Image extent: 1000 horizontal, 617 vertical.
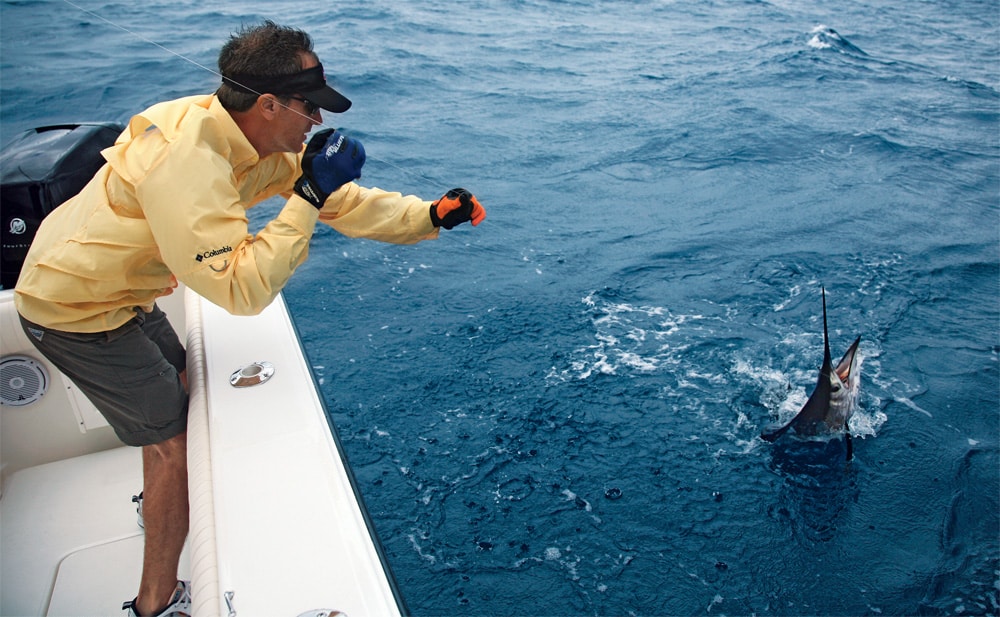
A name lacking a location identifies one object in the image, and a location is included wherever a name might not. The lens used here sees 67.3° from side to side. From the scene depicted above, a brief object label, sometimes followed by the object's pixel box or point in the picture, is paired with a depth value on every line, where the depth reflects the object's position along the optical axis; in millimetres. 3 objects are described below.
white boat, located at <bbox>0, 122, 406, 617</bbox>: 1517
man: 1577
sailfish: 3318
